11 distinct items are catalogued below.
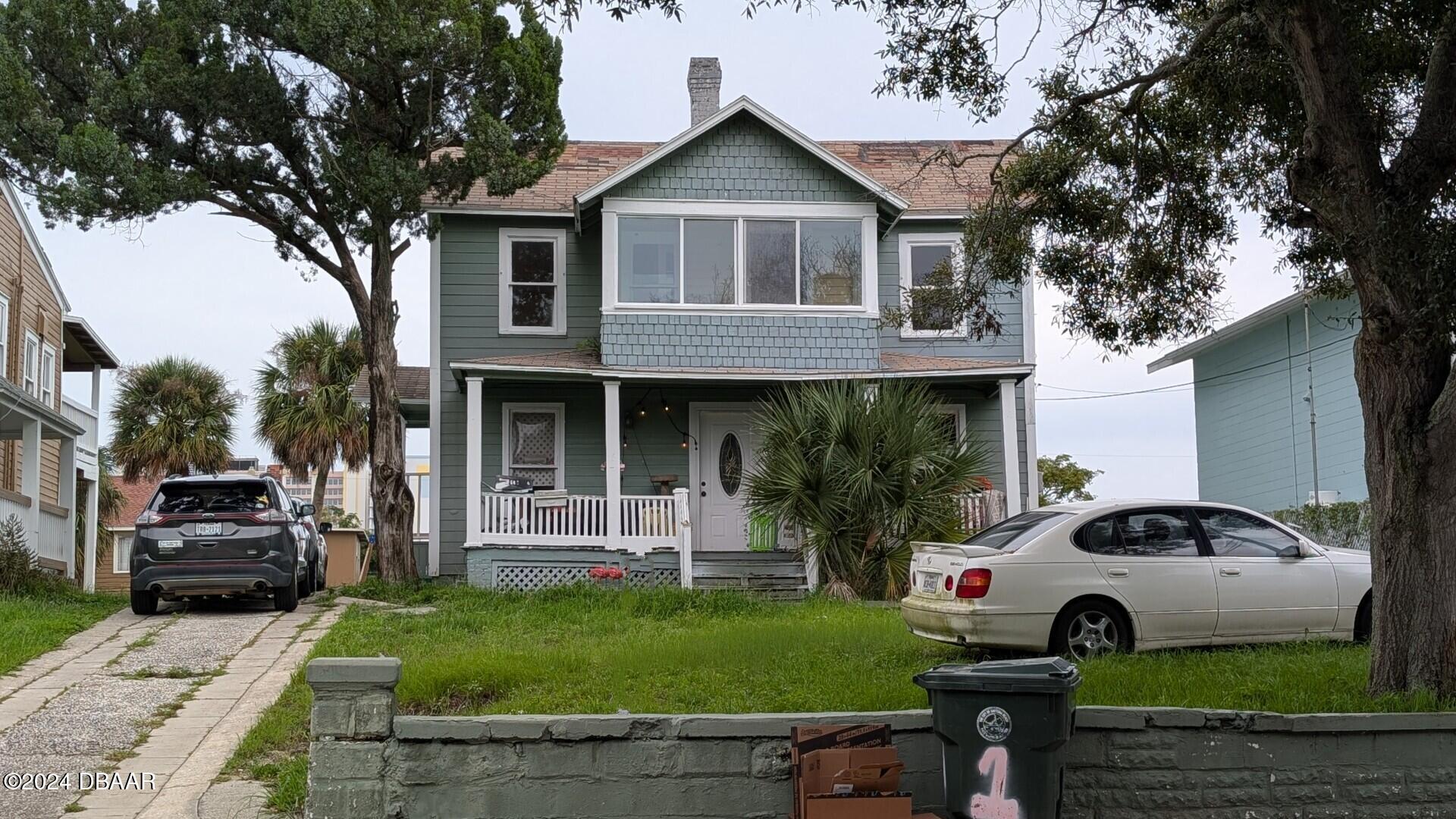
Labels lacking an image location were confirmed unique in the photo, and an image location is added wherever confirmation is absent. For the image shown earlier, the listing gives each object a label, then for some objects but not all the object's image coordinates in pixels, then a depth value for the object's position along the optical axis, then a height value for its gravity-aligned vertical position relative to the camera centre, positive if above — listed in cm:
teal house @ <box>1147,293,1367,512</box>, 2280 +183
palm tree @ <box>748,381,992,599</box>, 1683 +39
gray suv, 1499 -26
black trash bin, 639 -104
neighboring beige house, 1994 +226
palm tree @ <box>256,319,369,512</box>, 3177 +266
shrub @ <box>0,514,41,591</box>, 1695 -49
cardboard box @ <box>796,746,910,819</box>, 625 -119
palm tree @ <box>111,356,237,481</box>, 3319 +244
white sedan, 1052 -57
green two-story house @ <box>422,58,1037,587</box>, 1886 +252
